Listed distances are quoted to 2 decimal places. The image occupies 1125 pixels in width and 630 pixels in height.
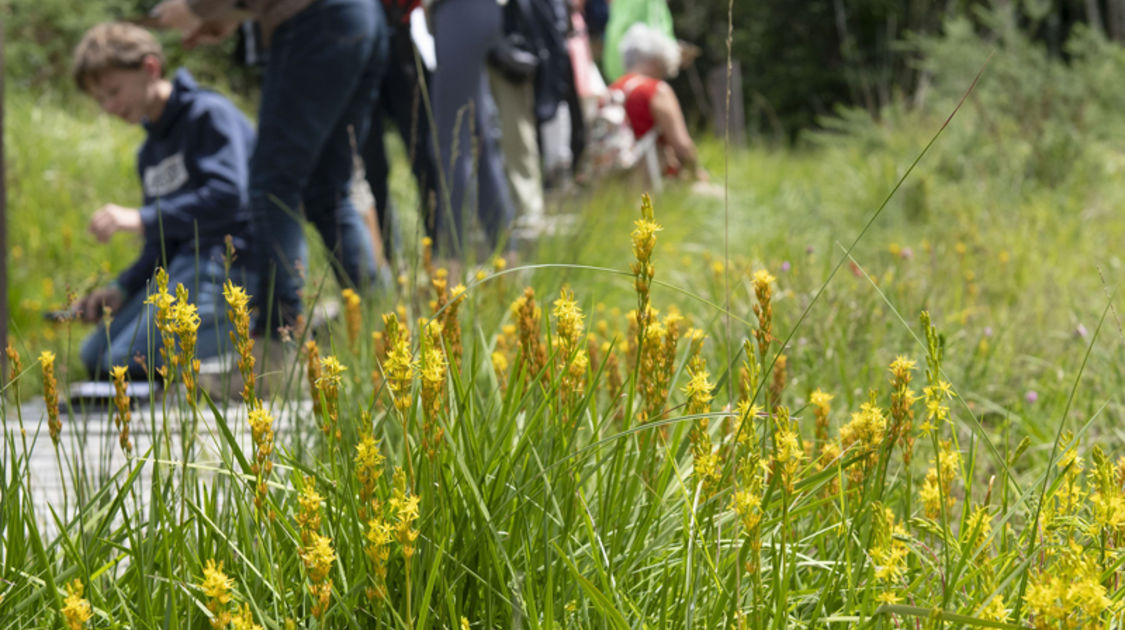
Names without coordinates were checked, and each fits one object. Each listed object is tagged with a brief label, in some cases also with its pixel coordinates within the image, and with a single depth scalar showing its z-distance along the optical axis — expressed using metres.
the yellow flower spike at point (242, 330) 1.04
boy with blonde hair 3.89
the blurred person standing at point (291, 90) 3.60
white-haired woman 7.32
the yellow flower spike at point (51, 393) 1.20
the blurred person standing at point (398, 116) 4.61
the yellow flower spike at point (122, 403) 1.19
